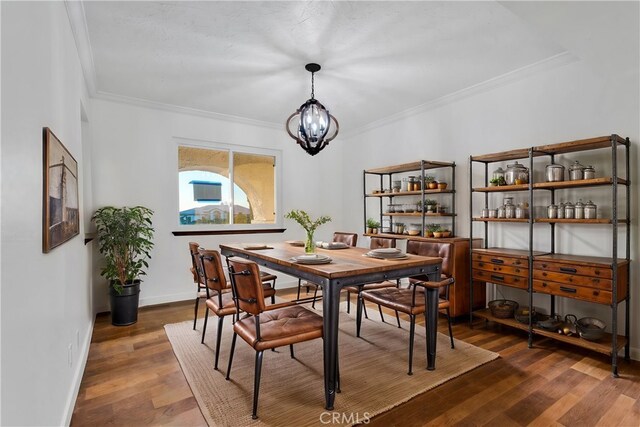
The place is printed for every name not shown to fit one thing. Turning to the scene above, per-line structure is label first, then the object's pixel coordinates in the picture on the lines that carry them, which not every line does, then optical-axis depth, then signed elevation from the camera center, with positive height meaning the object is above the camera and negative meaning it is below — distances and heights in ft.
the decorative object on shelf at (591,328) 9.07 -3.26
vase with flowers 9.30 -0.46
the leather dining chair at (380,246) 11.28 -1.28
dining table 6.81 -1.42
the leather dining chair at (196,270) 10.23 -1.84
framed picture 5.14 +0.35
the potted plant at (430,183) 14.10 +1.22
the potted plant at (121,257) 12.05 -1.67
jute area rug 6.69 -4.02
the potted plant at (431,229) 13.89 -0.74
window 15.98 +1.32
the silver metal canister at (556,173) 9.98 +1.14
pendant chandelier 10.32 +2.79
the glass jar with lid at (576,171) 9.59 +1.15
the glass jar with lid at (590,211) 9.30 -0.01
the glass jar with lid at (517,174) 10.98 +1.23
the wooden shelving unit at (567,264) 8.57 -1.54
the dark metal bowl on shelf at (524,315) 10.53 -3.36
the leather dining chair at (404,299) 8.30 -2.47
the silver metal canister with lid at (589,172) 9.46 +1.10
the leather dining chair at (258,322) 6.67 -2.43
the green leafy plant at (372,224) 16.51 -0.61
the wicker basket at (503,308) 11.13 -3.27
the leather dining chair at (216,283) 8.63 -1.89
